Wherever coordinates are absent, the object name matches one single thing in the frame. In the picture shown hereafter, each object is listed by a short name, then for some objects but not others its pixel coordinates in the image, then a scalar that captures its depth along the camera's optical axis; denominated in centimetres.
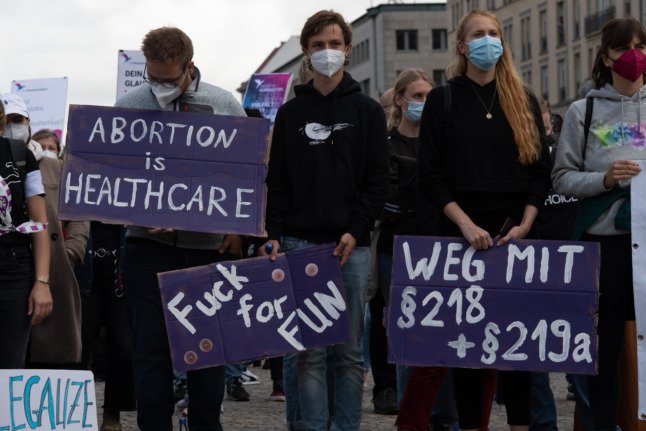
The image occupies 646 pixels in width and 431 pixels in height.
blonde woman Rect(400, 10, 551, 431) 1425
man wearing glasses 1426
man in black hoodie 1471
